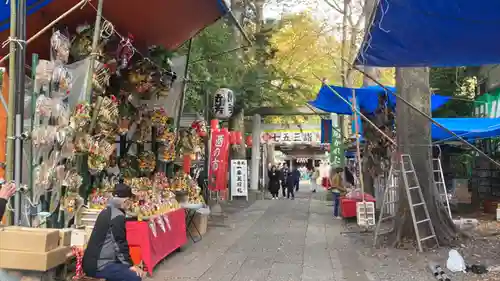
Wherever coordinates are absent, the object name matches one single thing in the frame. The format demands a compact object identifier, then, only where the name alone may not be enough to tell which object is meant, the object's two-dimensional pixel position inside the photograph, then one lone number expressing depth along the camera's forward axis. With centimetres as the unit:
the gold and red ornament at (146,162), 851
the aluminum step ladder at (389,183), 948
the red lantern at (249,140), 2314
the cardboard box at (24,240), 443
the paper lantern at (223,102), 1555
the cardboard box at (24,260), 439
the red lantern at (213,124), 1684
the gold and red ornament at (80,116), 584
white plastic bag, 726
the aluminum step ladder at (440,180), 1234
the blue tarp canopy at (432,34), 481
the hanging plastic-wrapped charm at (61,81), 575
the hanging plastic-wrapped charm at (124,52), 706
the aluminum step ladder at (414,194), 894
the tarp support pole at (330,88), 1065
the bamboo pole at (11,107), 491
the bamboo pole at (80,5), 534
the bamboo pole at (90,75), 597
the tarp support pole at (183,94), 964
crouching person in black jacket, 443
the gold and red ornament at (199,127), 1061
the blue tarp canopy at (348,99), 1182
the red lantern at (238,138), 1853
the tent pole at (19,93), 495
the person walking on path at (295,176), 2314
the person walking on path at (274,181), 2243
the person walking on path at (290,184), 2222
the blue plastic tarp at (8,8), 602
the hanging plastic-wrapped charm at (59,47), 585
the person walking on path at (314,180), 2861
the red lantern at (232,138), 1821
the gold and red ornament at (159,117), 872
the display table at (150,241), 685
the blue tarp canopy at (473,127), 1153
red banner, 1642
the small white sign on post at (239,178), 1894
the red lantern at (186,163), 1030
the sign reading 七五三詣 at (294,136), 2831
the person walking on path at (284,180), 2340
